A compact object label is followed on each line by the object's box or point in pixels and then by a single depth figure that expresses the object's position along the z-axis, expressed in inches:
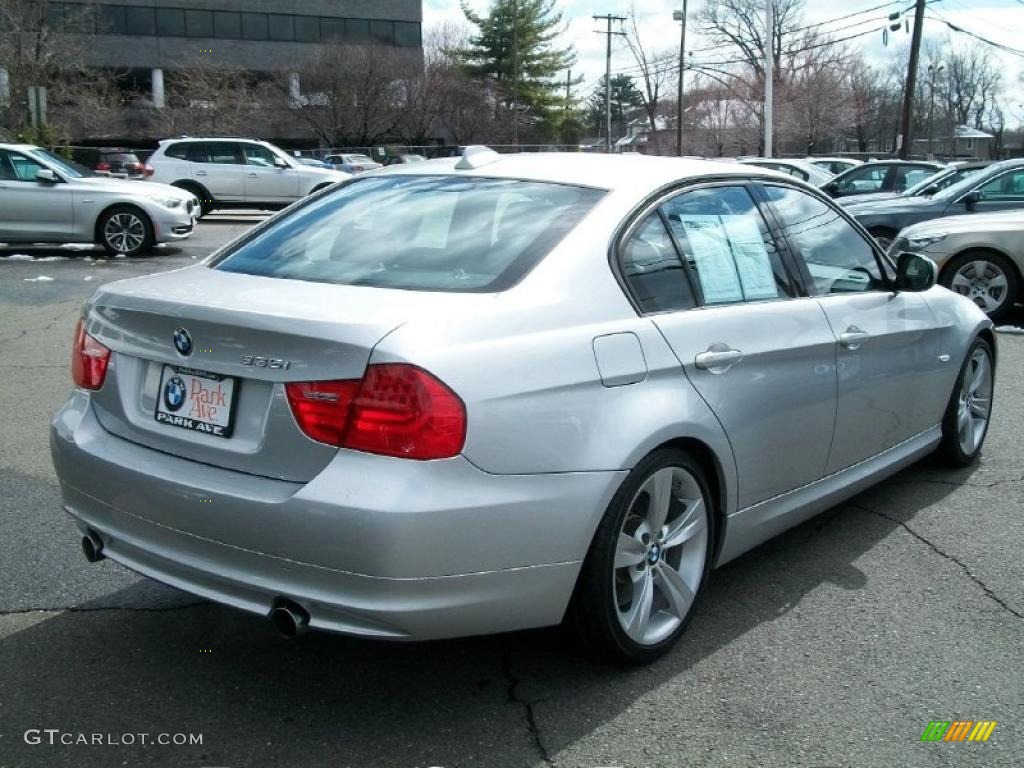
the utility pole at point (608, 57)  2346.2
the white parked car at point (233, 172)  911.7
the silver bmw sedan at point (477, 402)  109.7
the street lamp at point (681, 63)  2022.6
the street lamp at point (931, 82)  2419.0
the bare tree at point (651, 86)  2499.3
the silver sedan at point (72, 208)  593.6
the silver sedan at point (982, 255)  403.2
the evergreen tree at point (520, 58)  2578.7
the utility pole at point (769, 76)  1417.3
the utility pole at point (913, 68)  1291.8
